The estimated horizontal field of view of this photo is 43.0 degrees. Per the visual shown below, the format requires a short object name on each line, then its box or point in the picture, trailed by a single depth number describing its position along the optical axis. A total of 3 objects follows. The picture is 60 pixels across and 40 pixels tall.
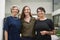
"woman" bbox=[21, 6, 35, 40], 1.25
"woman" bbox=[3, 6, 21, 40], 1.28
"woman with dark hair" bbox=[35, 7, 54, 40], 1.22
